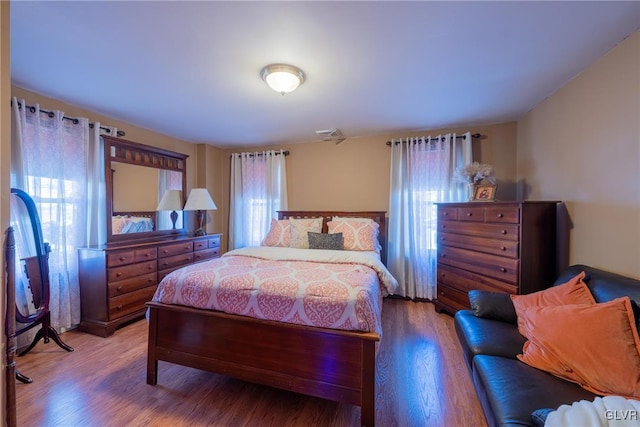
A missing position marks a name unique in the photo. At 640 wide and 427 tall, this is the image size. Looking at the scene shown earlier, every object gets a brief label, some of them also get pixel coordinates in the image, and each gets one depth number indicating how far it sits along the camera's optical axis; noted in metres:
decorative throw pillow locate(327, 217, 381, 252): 3.03
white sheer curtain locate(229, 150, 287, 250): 4.16
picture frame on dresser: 2.77
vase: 2.91
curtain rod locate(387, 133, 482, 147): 3.26
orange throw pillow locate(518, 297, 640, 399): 1.12
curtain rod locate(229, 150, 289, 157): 4.13
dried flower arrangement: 2.86
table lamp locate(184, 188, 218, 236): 3.73
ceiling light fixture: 1.92
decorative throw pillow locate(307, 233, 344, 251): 2.98
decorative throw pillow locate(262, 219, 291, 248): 3.21
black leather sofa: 1.08
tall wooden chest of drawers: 2.25
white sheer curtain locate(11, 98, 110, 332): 2.28
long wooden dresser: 2.54
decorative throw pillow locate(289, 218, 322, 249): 3.14
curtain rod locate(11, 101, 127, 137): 2.30
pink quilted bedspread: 1.53
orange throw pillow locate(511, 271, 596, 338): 1.51
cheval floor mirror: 2.07
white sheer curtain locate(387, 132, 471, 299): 3.34
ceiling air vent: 3.50
